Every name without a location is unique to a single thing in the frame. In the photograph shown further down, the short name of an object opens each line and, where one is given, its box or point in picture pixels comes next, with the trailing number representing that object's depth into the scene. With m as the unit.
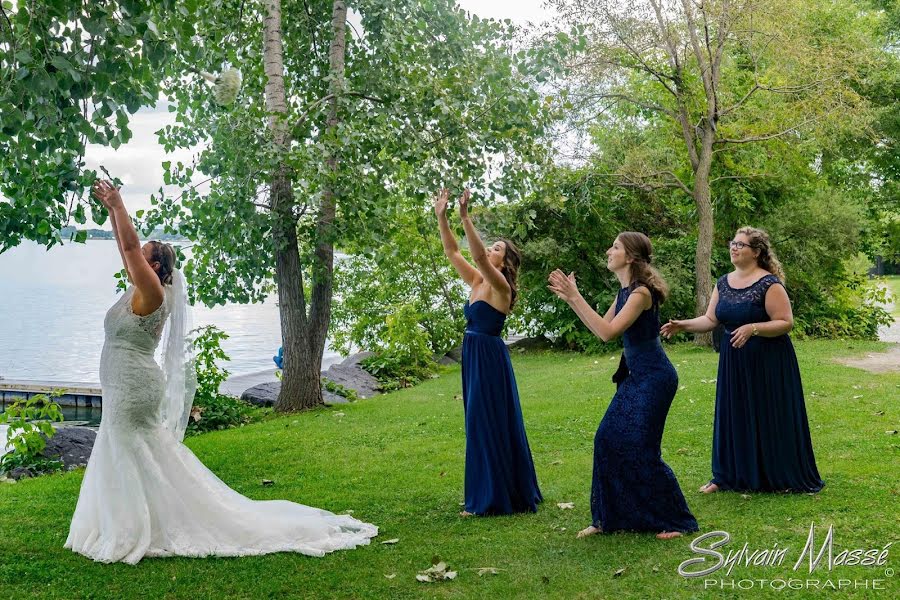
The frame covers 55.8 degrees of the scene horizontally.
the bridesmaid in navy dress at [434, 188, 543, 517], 5.97
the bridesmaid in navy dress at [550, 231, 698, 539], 5.22
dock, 15.11
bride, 5.09
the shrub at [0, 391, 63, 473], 7.86
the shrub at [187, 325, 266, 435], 11.20
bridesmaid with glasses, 6.20
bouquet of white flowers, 8.45
